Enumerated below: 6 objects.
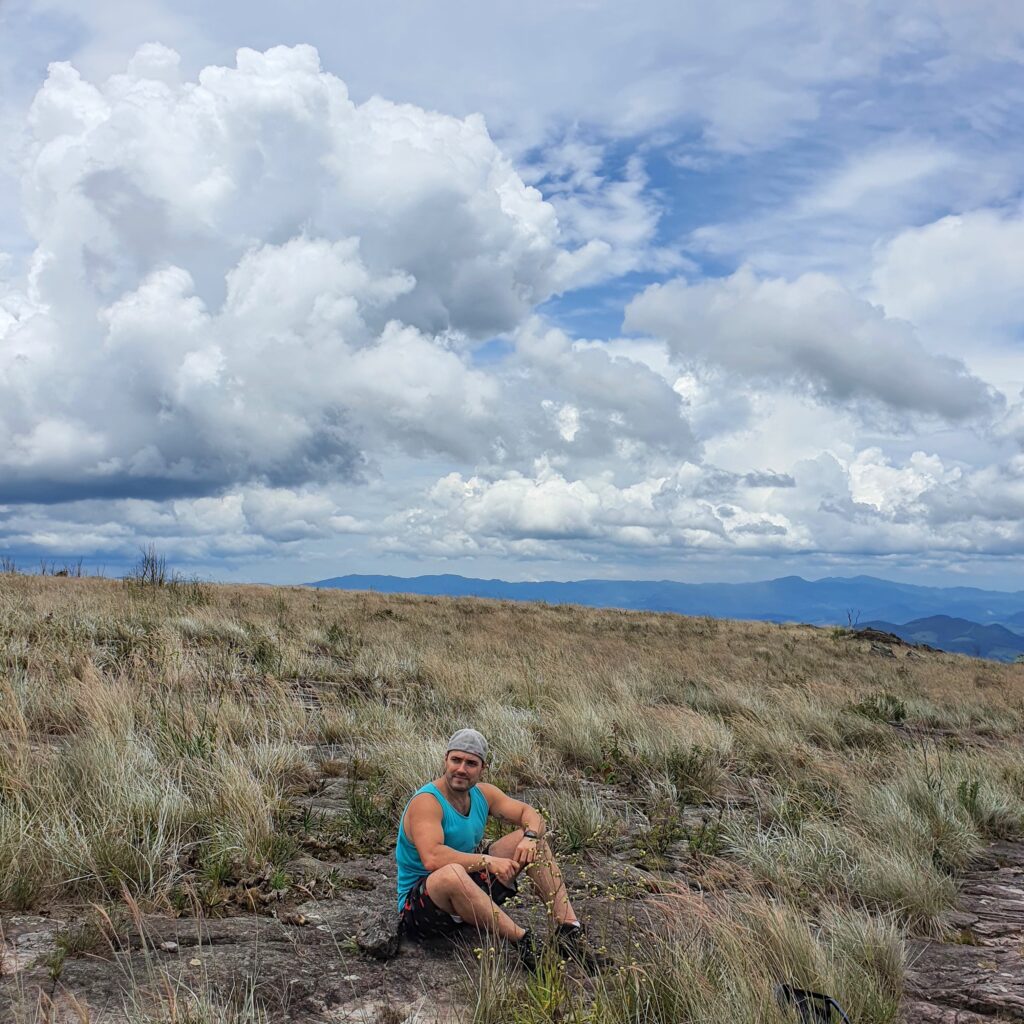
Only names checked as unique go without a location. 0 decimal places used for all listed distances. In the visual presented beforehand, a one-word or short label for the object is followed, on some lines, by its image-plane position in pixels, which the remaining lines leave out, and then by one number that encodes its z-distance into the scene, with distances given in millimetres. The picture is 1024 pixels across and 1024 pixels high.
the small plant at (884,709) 12344
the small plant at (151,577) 17203
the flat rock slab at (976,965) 3852
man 3986
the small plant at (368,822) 5617
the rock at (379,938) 4062
